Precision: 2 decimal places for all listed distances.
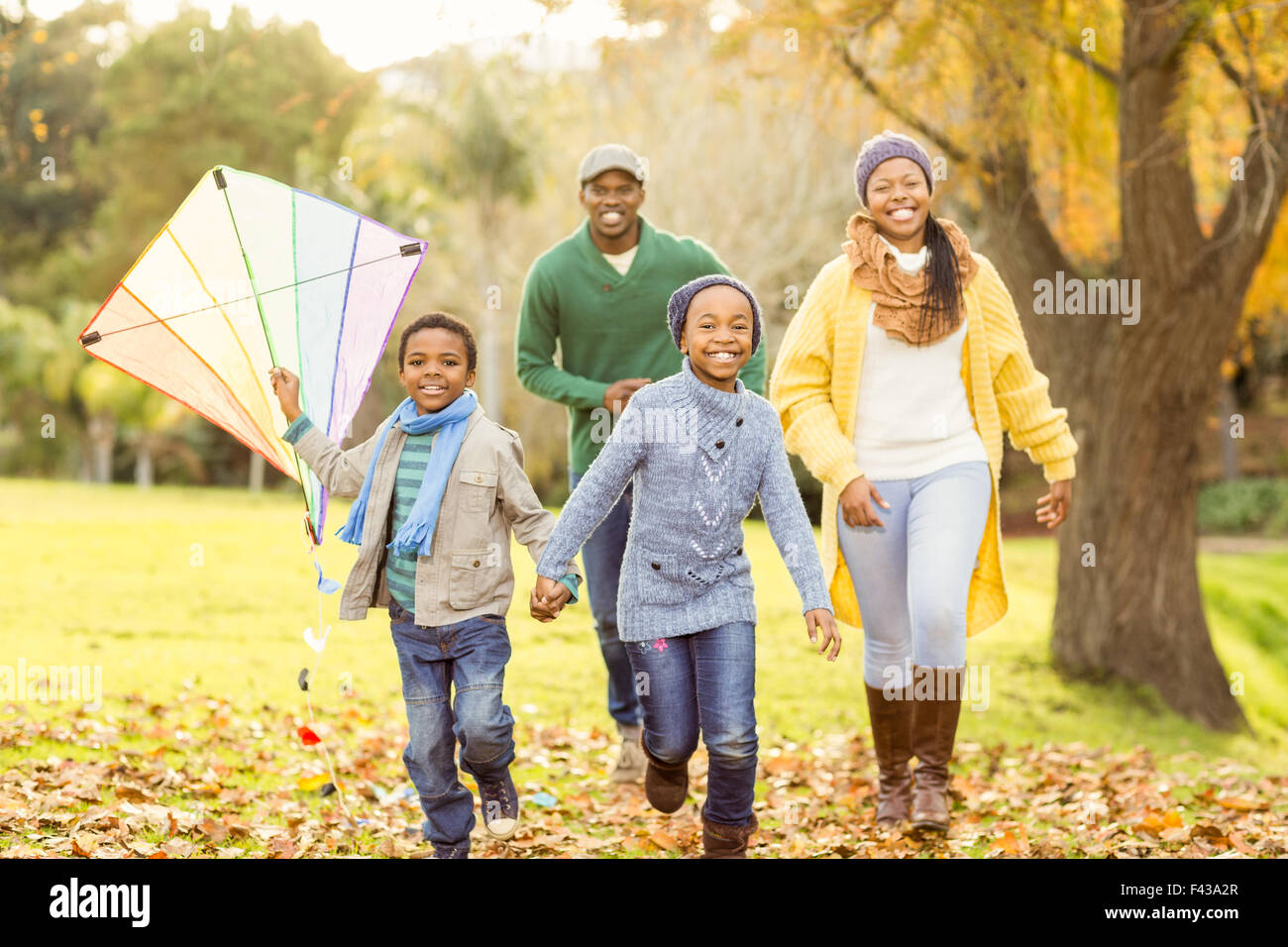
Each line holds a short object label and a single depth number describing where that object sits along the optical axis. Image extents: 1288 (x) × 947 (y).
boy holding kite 3.81
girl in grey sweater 3.77
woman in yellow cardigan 4.27
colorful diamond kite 4.16
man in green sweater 4.90
